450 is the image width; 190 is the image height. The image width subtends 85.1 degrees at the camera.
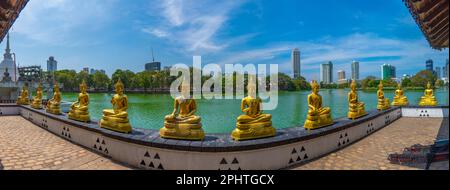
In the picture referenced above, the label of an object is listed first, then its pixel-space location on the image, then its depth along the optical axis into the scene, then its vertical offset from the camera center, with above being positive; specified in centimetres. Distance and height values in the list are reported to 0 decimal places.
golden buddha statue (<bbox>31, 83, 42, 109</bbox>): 1210 -55
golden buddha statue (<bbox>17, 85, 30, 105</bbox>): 1514 -55
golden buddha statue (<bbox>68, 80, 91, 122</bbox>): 722 -52
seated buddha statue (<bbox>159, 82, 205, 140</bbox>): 479 -63
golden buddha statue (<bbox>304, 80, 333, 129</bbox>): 582 -59
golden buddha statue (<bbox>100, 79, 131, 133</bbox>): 551 -57
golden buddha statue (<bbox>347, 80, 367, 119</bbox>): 767 -57
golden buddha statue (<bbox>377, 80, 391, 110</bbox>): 1052 -62
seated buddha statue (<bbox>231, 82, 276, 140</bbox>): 480 -65
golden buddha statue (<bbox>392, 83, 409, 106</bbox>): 1328 -61
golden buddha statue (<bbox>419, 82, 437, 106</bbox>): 1301 -63
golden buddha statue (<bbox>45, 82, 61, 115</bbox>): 933 -48
